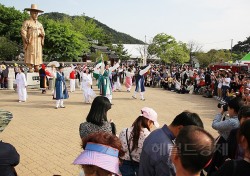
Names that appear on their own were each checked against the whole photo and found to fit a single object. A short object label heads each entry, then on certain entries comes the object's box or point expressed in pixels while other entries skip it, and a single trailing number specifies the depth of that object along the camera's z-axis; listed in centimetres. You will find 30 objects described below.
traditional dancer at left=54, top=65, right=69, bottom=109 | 1136
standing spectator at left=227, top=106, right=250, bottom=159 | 304
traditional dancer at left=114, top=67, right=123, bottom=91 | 1878
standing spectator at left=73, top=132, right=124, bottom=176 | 183
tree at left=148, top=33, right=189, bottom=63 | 5153
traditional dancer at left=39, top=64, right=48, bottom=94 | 1609
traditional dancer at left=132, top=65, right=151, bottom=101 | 1412
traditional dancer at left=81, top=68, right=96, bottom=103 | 1270
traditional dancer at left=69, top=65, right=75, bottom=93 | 1692
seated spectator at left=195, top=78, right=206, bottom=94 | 1772
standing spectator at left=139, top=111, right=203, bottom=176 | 257
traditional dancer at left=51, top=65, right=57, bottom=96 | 1171
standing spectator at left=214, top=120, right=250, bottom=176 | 195
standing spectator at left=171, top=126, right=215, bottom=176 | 189
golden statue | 1853
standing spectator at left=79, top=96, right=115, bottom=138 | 345
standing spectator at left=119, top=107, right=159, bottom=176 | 314
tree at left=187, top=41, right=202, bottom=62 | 5792
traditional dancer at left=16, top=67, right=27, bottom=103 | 1288
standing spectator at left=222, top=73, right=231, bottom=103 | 1420
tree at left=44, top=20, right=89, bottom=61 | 3122
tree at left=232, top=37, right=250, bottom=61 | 5900
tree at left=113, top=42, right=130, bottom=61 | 5798
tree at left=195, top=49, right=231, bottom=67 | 4862
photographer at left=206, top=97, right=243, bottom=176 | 340
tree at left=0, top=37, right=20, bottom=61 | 2875
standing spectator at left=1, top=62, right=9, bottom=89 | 1738
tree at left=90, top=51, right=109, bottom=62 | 3826
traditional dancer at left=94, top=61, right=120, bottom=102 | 1227
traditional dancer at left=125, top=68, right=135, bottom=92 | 1761
